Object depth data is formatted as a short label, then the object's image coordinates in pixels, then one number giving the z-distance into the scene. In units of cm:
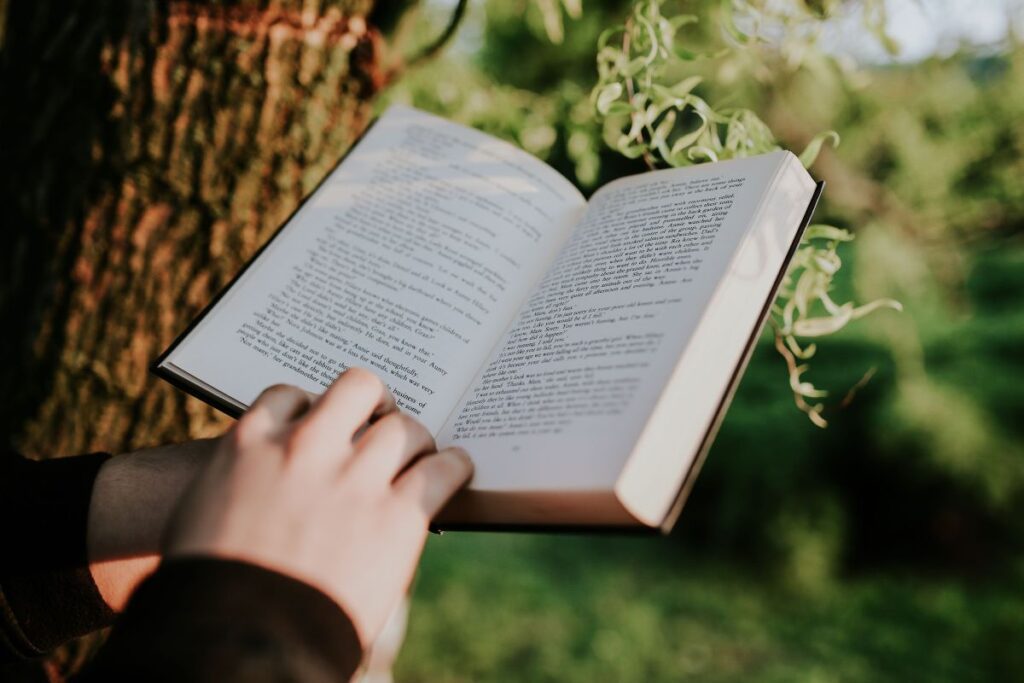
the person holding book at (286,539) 59
